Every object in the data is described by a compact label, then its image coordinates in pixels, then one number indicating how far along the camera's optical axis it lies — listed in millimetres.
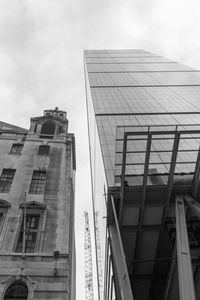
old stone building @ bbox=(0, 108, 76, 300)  17406
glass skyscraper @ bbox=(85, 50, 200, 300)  16375
